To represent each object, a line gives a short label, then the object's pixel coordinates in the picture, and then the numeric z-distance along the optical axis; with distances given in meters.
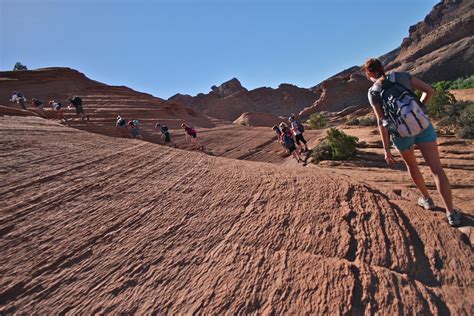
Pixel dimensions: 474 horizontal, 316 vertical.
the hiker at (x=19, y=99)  20.02
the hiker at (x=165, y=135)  19.82
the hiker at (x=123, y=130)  20.58
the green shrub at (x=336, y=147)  11.84
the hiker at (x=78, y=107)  19.72
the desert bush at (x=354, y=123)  24.02
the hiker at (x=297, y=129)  13.86
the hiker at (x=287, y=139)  12.95
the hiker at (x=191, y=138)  18.22
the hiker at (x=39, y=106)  19.46
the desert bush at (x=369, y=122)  21.42
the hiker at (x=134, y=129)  19.70
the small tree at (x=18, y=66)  48.58
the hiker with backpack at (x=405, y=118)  3.52
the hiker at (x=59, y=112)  19.47
